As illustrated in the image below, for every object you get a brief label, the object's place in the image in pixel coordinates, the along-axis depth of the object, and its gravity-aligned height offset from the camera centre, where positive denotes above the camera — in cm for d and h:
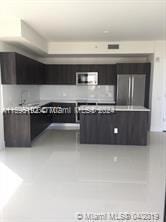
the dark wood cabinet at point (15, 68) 447 +49
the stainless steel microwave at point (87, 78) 689 +38
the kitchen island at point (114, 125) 495 -89
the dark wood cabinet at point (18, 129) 470 -93
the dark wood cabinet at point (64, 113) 693 -82
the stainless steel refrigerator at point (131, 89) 639 +1
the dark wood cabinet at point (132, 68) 638 +67
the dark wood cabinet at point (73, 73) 684 +56
